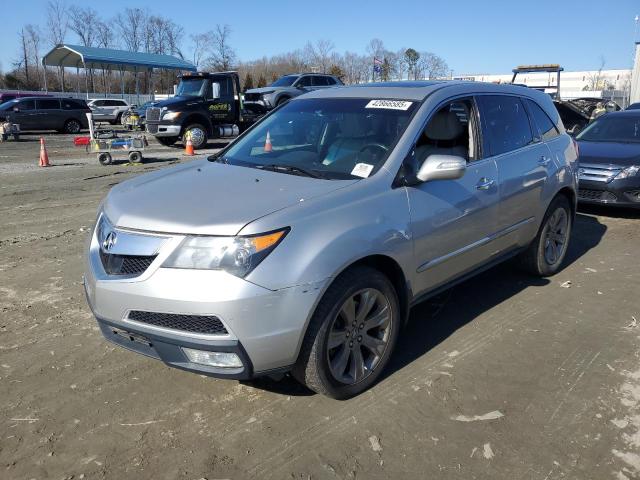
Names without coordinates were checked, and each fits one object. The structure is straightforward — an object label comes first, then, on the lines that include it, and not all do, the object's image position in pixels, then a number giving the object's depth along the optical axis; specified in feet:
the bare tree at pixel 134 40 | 231.09
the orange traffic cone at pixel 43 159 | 43.60
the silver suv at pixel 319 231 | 8.88
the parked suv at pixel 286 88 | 68.59
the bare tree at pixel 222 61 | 215.31
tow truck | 55.67
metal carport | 124.36
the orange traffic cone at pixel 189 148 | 51.31
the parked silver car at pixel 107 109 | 109.19
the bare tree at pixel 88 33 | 224.94
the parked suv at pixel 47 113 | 83.71
